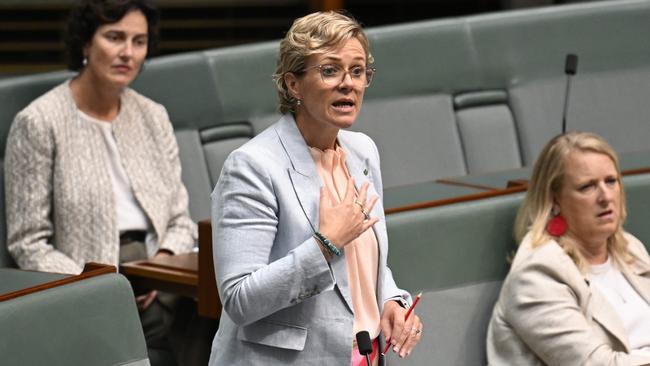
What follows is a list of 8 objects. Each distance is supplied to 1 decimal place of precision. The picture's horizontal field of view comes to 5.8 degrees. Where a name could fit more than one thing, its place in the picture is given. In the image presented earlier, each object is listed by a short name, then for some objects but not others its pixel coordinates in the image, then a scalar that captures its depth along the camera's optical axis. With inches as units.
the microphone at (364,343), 518.8
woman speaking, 517.3
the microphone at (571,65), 585.8
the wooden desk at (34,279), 530.1
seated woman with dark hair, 571.5
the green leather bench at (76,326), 527.4
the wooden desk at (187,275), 555.3
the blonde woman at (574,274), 551.0
